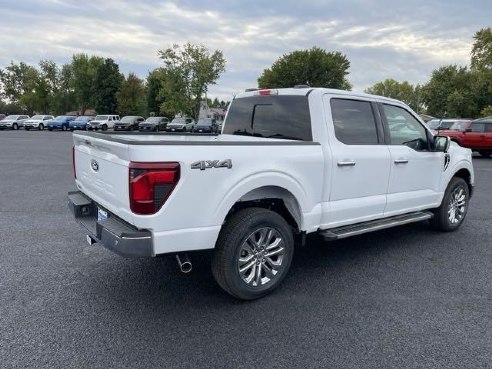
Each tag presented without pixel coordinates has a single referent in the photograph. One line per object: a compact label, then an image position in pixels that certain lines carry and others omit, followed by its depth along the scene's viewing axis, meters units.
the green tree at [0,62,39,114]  77.00
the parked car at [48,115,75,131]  39.88
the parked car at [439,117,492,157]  17.22
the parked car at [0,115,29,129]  39.25
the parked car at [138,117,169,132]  38.72
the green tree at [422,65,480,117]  43.25
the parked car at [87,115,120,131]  38.75
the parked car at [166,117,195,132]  36.00
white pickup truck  2.92
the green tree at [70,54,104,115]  67.38
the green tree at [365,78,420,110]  108.12
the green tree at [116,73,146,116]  64.00
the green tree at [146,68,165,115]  62.24
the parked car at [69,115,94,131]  39.84
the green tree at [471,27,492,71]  32.50
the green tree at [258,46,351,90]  51.81
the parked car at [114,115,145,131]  39.41
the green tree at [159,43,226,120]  48.88
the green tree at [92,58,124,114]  64.50
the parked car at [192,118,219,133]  32.12
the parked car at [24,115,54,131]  39.94
